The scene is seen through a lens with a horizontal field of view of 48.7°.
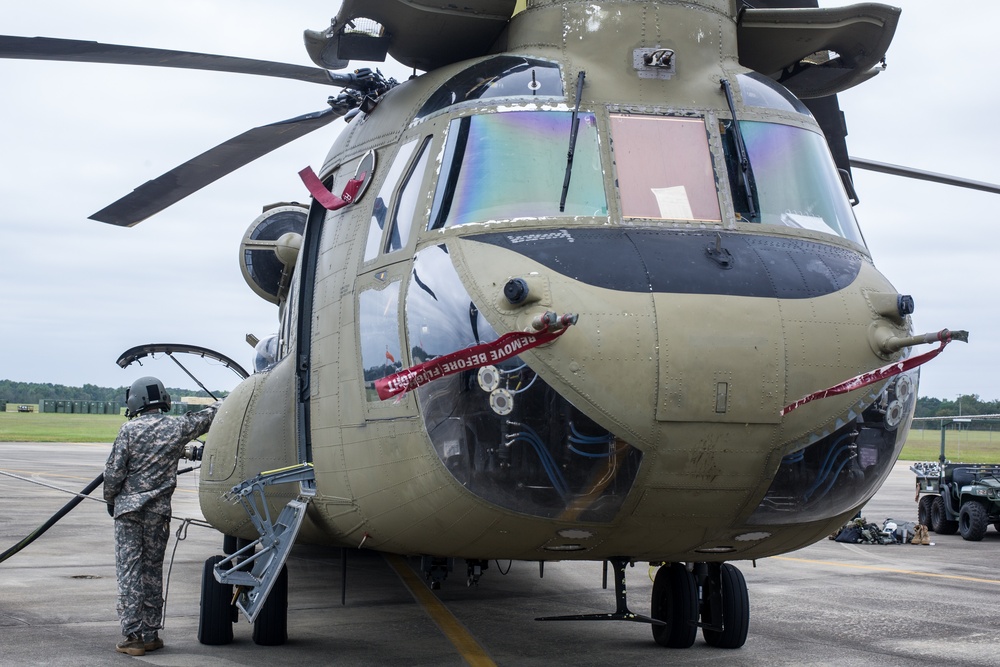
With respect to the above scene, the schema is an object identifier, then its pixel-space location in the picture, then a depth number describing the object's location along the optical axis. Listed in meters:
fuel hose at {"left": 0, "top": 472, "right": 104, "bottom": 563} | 9.12
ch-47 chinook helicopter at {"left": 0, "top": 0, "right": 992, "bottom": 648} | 4.89
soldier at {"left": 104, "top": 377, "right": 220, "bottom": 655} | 7.14
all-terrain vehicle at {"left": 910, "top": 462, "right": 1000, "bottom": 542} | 17.89
